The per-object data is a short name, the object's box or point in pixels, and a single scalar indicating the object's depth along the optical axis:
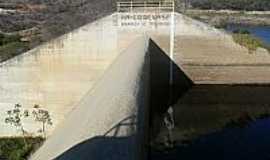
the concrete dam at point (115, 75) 4.11
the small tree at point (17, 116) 11.10
